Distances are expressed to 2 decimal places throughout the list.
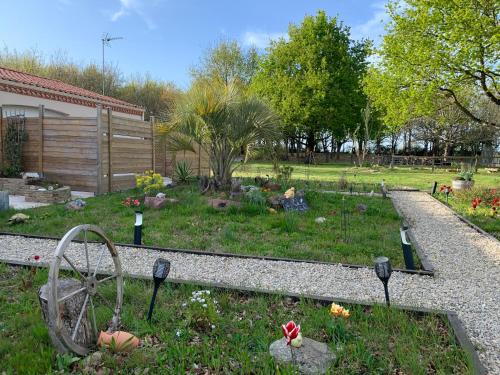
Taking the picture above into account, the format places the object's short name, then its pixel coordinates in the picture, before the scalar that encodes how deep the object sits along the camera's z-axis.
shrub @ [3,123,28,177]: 9.34
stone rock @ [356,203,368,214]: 7.20
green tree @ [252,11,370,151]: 26.81
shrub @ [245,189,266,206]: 7.29
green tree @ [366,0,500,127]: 10.12
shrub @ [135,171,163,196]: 8.00
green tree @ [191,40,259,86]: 30.64
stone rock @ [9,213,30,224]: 5.89
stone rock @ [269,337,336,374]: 2.09
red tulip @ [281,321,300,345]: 1.84
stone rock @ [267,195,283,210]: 7.33
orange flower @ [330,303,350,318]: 2.66
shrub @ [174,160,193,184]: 10.62
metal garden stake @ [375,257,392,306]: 2.58
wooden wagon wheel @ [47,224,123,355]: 1.94
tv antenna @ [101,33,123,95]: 21.72
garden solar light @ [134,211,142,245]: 4.68
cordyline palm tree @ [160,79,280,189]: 7.64
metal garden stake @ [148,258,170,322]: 2.48
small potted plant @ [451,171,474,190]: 10.50
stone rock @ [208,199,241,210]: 7.07
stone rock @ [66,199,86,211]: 6.94
